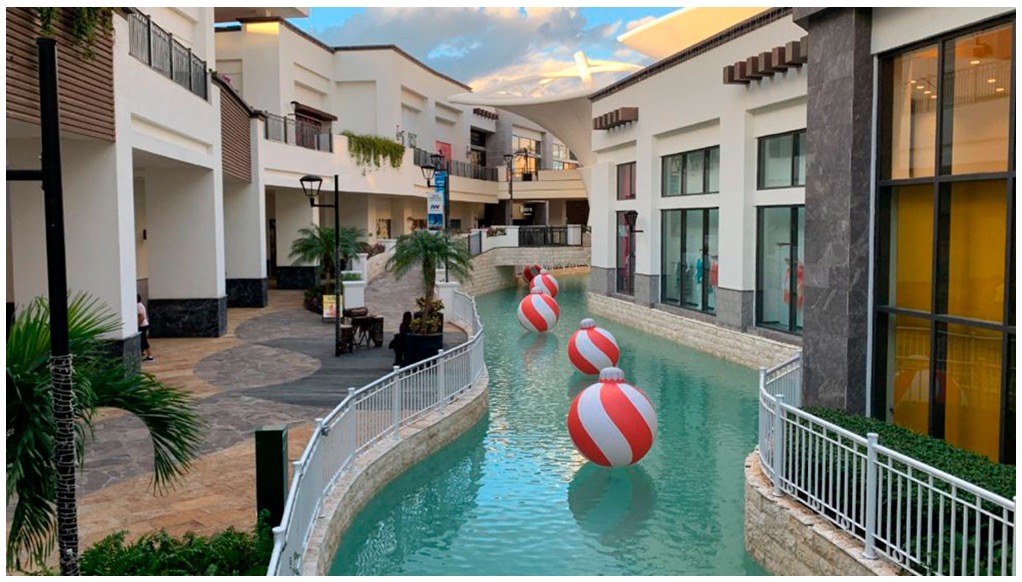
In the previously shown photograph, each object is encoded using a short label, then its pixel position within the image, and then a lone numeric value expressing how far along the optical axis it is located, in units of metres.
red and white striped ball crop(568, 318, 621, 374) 18.17
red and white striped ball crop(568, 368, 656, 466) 11.22
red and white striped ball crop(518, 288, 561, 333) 25.34
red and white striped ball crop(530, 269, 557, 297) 28.97
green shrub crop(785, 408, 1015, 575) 6.21
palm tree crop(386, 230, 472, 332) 19.06
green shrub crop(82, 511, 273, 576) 6.79
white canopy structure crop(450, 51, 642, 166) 42.22
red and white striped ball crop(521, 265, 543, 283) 40.00
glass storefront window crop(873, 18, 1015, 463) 8.29
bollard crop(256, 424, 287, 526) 7.76
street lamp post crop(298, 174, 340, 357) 17.97
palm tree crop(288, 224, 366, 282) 29.25
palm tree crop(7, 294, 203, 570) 5.45
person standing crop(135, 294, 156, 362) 17.02
